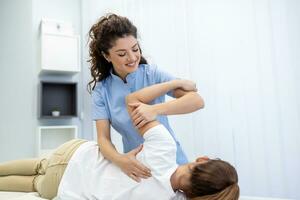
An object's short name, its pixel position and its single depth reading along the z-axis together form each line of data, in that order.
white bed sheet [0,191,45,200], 1.75
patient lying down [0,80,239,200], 1.01
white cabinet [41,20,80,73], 2.96
